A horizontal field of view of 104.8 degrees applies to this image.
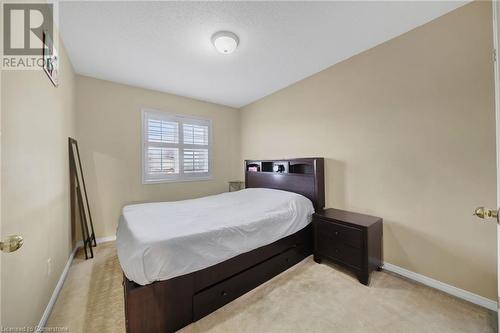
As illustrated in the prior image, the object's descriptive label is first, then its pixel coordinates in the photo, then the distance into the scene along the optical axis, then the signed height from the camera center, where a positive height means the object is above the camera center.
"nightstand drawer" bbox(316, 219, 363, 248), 1.95 -0.71
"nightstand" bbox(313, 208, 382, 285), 1.91 -0.79
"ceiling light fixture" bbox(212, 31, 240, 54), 1.93 +1.29
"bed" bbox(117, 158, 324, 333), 1.34 -0.68
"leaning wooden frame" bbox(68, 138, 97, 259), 2.55 -0.43
